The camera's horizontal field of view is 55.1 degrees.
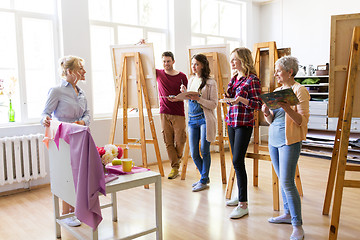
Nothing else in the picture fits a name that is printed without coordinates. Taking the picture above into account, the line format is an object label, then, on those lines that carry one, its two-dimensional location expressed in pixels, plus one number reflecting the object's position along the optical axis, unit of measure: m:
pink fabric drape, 2.17
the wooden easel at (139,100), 4.26
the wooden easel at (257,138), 3.41
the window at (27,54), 4.21
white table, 2.37
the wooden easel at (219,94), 4.36
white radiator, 3.99
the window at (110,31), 5.07
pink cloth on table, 2.55
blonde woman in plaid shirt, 3.08
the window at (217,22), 6.48
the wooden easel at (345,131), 2.31
